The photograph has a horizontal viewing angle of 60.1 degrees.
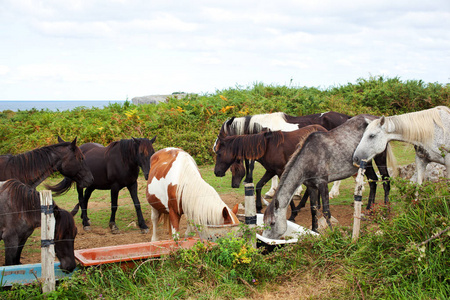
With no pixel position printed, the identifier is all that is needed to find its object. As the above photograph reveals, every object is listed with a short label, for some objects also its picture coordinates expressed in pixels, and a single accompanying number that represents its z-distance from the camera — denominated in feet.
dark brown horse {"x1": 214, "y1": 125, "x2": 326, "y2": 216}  22.82
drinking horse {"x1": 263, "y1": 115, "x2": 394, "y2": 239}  18.30
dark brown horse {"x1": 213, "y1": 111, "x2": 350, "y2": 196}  29.73
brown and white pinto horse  16.55
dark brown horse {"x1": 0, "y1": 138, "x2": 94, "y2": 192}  19.53
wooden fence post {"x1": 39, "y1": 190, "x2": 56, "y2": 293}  13.33
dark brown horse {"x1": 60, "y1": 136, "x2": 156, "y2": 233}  24.11
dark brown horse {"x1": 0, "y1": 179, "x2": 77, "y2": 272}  14.65
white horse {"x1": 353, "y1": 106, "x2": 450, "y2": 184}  19.77
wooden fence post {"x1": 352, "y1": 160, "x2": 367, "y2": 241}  16.06
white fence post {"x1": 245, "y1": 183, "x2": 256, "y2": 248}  16.14
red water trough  14.80
